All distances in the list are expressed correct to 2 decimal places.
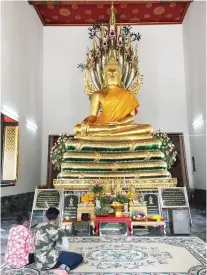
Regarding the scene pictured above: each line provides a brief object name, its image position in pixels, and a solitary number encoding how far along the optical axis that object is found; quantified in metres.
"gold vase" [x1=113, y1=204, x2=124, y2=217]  3.73
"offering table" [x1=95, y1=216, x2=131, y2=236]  3.47
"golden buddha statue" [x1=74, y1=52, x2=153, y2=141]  5.31
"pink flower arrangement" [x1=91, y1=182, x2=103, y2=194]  4.10
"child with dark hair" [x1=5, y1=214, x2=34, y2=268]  2.21
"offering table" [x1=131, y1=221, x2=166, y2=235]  3.58
